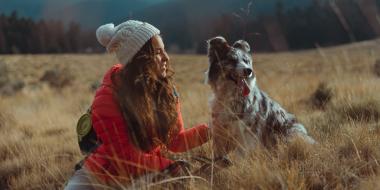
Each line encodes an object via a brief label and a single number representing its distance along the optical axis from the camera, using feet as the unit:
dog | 15.43
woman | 14.15
